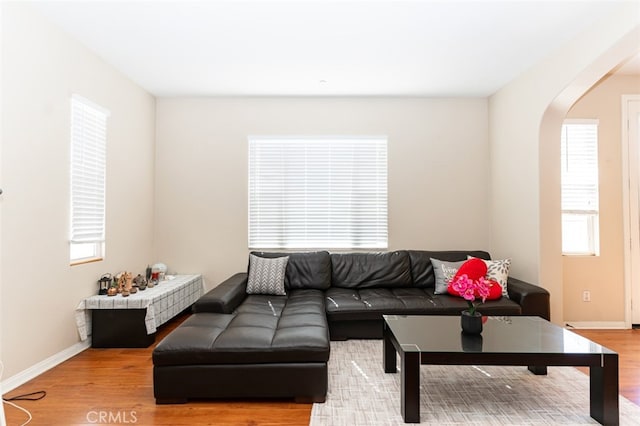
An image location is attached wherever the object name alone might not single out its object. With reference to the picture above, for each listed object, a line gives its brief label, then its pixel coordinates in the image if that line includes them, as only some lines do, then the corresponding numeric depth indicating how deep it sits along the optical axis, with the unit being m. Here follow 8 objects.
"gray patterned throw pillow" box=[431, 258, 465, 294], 4.24
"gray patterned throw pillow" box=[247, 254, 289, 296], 4.27
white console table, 3.67
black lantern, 3.87
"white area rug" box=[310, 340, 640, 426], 2.41
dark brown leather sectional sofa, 2.59
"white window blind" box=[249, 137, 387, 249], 5.18
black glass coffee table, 2.33
